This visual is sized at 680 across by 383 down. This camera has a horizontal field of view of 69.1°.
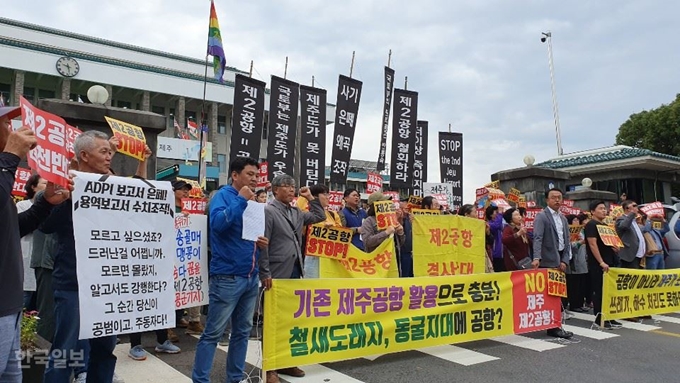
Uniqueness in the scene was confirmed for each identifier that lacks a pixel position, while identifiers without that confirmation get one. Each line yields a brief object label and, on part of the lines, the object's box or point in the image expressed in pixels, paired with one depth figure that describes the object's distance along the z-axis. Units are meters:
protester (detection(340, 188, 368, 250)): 7.21
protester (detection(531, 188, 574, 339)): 6.80
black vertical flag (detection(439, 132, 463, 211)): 14.78
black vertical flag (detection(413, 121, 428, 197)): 14.68
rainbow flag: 11.66
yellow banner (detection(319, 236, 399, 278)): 6.55
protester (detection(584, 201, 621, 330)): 7.11
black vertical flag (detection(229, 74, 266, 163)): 10.16
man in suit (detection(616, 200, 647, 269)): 8.11
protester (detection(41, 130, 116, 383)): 3.05
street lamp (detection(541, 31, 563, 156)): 29.71
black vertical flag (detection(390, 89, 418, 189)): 13.55
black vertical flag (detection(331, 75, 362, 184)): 12.38
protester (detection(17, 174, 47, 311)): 5.67
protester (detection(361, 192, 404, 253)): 6.24
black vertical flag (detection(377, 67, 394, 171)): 14.77
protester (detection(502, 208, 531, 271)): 7.60
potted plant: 3.24
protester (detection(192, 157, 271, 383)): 3.86
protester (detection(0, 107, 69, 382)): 2.12
